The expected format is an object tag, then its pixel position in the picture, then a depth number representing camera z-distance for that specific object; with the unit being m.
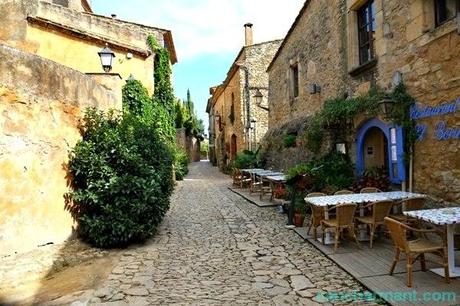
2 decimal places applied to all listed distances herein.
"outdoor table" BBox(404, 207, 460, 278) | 3.76
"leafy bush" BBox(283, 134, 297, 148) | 11.51
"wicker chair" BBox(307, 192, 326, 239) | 5.83
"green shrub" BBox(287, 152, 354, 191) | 7.61
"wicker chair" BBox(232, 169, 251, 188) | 14.39
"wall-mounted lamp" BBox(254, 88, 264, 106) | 14.37
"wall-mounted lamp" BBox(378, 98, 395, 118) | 6.13
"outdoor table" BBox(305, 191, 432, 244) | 5.34
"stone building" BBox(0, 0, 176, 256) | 5.08
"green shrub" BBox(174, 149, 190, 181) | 17.72
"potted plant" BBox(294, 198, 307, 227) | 7.11
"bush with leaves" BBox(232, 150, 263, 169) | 15.57
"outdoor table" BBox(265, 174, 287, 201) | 10.00
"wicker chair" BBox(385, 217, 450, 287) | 3.73
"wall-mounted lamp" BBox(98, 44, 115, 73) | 8.30
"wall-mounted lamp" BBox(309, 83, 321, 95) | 10.12
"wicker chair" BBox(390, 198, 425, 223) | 5.34
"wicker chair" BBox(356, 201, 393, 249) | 5.24
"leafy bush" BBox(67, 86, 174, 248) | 5.78
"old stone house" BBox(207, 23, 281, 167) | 19.06
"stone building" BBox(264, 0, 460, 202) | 5.23
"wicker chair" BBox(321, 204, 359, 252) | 5.22
